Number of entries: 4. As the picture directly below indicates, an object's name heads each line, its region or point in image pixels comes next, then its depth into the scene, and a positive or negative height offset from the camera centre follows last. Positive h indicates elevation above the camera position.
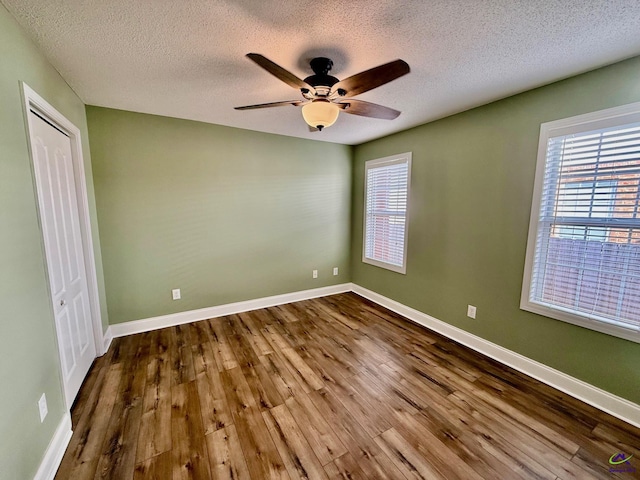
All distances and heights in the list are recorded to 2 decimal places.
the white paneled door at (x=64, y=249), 1.61 -0.35
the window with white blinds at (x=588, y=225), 1.70 -0.15
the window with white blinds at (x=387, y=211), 3.37 -0.12
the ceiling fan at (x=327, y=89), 1.47 +0.72
